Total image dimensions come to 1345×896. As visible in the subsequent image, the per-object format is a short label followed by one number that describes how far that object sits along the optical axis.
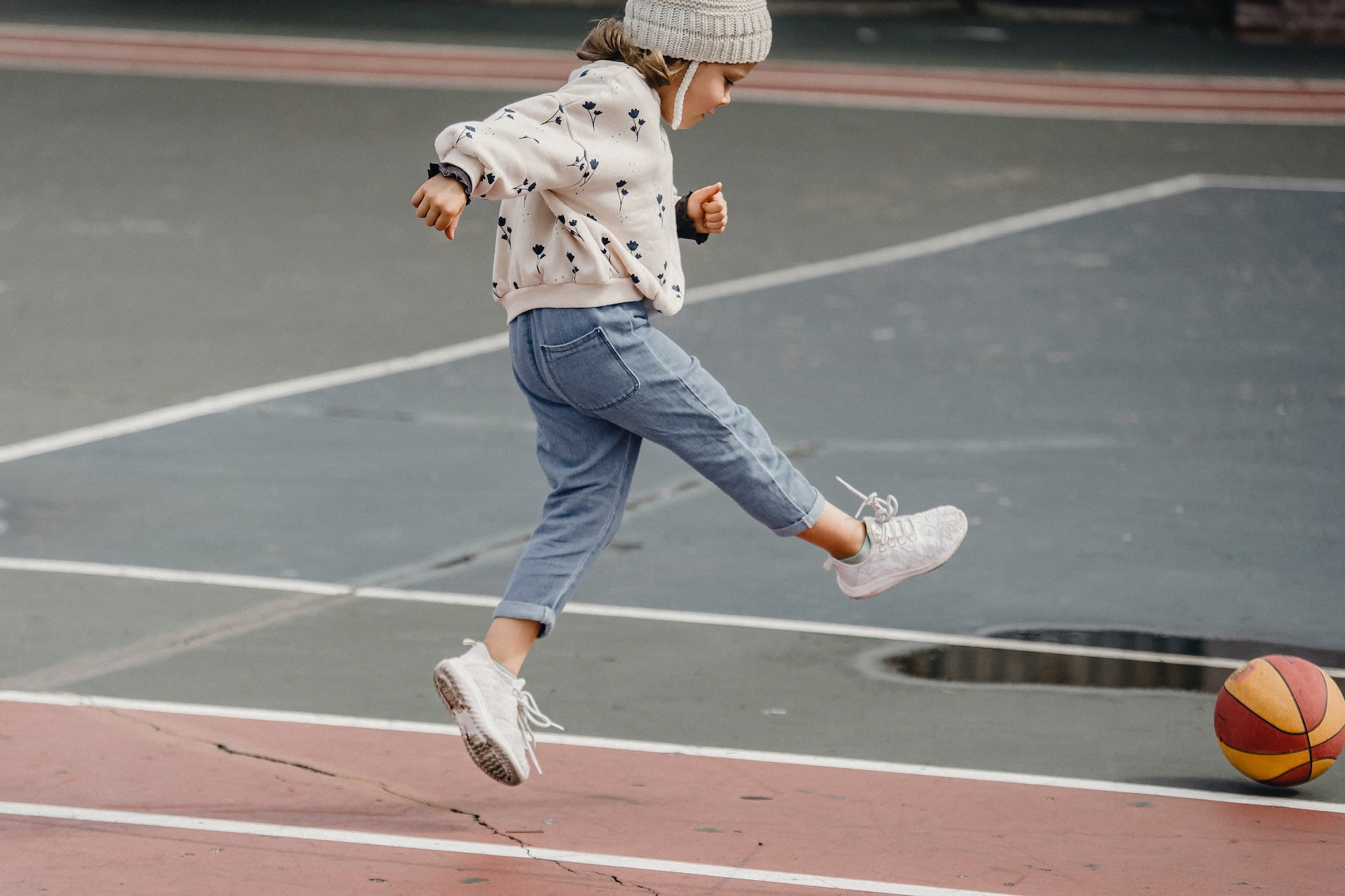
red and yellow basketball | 9.69
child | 8.67
